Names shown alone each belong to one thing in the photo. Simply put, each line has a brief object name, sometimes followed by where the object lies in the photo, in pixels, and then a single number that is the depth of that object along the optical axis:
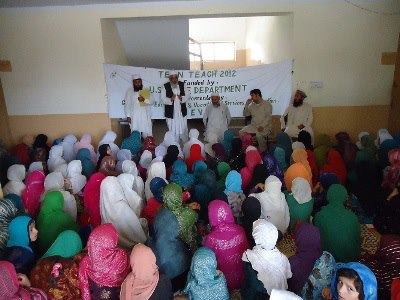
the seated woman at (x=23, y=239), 2.56
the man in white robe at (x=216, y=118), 6.04
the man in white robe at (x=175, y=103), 6.21
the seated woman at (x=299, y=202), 3.28
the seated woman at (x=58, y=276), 2.25
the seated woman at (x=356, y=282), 1.88
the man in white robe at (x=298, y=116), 5.86
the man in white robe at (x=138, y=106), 6.16
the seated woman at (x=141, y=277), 2.15
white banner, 6.25
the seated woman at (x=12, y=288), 2.01
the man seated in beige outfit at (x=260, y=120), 5.87
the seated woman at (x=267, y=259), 2.37
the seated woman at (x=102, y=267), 2.24
